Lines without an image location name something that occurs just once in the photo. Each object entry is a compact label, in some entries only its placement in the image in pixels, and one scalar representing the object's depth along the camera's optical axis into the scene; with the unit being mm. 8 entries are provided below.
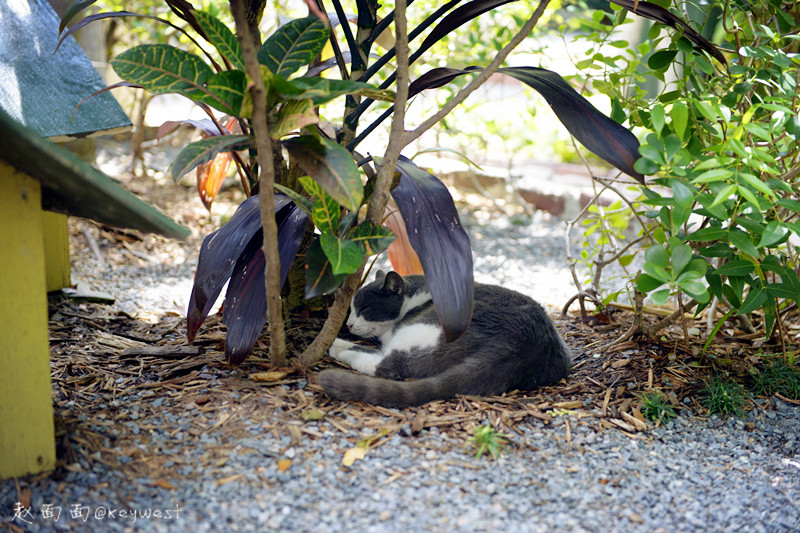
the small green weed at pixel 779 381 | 2230
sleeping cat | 1948
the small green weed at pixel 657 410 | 2045
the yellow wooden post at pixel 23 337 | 1451
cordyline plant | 1576
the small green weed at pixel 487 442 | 1729
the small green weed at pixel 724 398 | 2119
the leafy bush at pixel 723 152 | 1699
